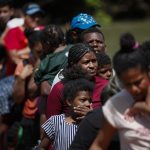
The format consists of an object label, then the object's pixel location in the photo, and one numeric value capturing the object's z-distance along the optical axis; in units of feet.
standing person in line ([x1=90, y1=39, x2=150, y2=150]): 22.16
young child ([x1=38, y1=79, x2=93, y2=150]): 28.80
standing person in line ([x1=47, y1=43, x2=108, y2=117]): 30.60
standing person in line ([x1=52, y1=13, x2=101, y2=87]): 36.94
